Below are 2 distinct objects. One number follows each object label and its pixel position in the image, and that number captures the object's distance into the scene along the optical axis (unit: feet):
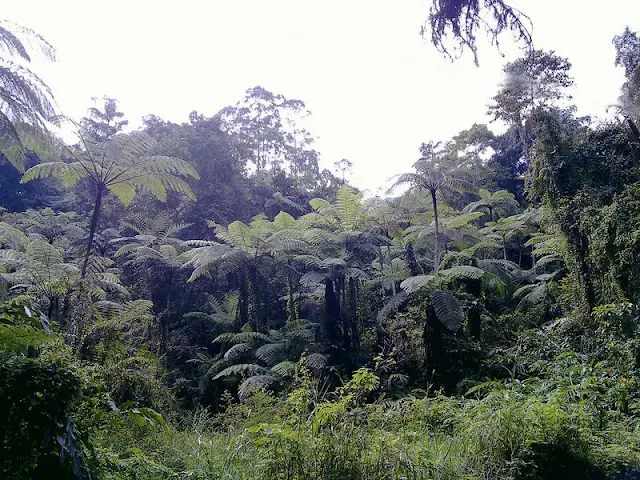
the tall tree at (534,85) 45.41
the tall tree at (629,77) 25.71
